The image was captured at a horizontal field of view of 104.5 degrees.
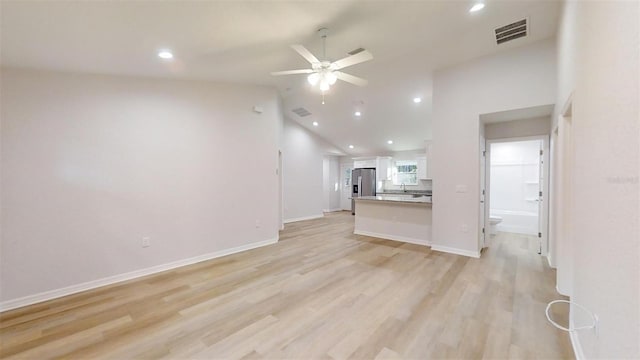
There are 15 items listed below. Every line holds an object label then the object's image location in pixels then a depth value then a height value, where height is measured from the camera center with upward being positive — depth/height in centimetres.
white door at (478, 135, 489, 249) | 423 -22
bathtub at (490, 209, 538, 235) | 584 -99
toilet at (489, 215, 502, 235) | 545 -98
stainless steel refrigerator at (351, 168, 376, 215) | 920 -8
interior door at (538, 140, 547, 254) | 412 -26
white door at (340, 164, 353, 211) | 1027 -27
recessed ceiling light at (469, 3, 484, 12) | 264 +188
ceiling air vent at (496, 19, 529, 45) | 303 +192
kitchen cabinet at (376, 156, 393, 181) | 904 +40
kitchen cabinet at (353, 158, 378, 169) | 927 +64
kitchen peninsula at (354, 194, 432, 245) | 491 -84
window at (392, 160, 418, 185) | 865 +29
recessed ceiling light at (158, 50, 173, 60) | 286 +146
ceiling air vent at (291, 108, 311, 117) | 673 +186
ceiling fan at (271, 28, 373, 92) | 262 +129
